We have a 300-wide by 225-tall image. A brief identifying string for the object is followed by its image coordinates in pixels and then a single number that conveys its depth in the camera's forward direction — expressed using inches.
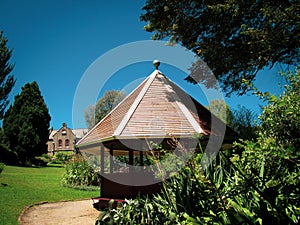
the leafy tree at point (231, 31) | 259.6
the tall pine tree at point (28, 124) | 1187.9
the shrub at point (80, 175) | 625.6
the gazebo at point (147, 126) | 313.3
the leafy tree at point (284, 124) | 154.7
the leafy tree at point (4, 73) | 1166.3
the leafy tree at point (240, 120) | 509.7
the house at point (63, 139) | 2335.1
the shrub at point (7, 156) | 1037.2
